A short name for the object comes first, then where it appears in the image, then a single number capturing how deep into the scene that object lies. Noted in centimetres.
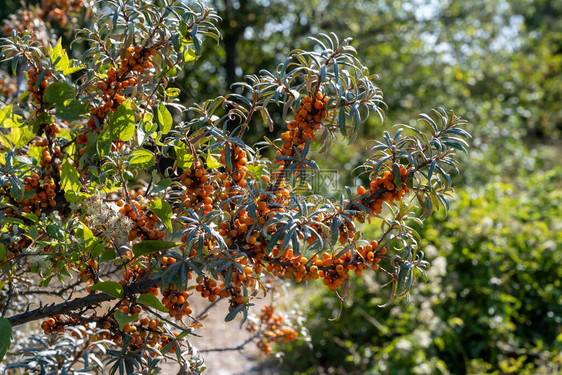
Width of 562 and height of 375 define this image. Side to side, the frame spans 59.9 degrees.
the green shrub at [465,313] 297
